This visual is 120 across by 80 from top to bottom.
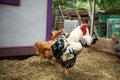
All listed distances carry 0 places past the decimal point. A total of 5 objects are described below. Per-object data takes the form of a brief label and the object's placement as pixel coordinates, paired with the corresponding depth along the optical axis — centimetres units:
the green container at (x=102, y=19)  484
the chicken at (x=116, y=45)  311
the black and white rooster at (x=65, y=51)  217
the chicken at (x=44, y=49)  256
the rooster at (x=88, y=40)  332
